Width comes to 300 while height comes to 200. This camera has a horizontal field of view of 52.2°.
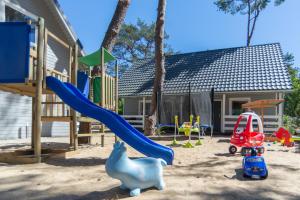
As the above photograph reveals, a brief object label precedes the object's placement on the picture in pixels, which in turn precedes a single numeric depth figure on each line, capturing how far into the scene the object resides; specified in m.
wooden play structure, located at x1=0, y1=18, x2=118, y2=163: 6.39
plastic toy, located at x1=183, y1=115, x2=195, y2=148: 9.80
